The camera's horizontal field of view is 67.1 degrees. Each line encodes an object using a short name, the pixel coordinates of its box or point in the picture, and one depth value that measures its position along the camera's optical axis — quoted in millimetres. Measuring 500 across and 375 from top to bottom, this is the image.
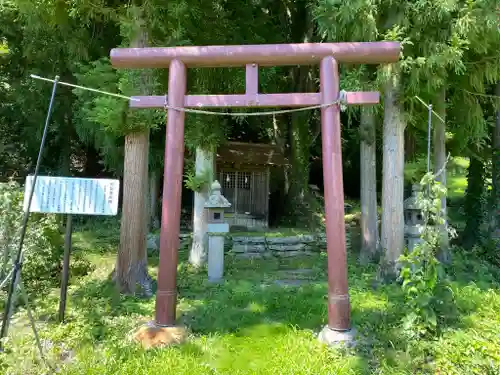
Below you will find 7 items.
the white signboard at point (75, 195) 4461
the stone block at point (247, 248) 10172
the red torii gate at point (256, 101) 4320
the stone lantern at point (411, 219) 7974
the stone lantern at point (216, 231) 7707
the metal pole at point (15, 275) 3634
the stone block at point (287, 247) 10469
